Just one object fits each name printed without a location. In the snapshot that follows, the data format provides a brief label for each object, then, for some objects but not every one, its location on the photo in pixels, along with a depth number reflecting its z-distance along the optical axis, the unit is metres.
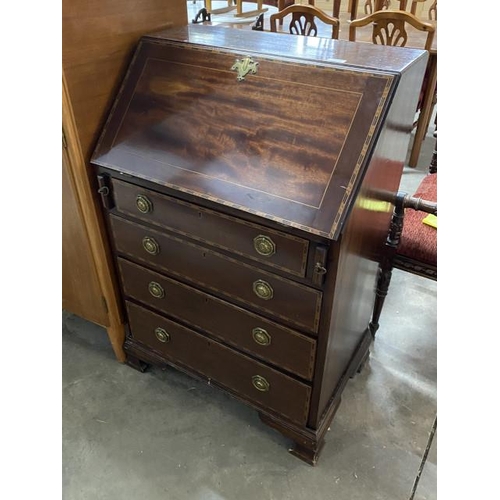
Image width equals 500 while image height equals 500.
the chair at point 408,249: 1.45
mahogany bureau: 0.97
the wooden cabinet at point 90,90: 1.12
